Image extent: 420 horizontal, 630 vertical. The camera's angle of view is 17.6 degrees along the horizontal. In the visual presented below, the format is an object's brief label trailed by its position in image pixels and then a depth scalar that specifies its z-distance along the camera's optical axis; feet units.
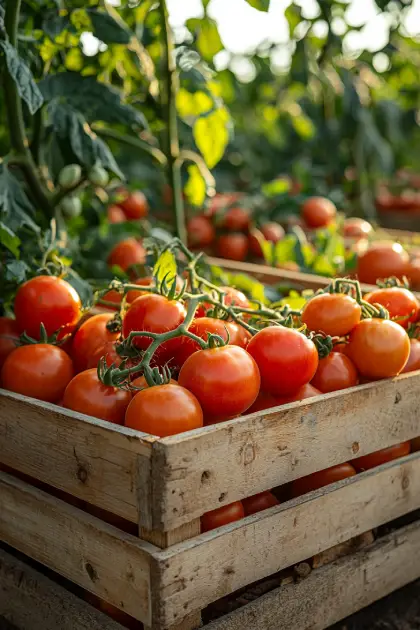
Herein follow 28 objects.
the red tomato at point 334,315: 4.64
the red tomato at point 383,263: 5.70
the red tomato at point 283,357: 4.37
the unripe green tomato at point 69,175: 5.44
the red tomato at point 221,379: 4.22
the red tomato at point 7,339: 4.88
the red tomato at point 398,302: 4.93
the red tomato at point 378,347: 4.59
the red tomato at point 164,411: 4.13
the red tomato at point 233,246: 7.31
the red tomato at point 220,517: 4.29
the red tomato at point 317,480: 4.63
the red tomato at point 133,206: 7.52
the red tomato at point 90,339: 4.70
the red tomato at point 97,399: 4.32
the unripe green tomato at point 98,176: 5.46
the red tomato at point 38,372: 4.57
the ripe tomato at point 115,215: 7.16
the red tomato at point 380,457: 4.79
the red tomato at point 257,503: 4.47
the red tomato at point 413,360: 4.88
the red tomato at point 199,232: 7.43
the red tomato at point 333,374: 4.63
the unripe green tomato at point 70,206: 5.69
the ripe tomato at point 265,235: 7.37
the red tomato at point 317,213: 7.81
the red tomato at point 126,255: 6.01
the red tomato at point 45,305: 4.75
